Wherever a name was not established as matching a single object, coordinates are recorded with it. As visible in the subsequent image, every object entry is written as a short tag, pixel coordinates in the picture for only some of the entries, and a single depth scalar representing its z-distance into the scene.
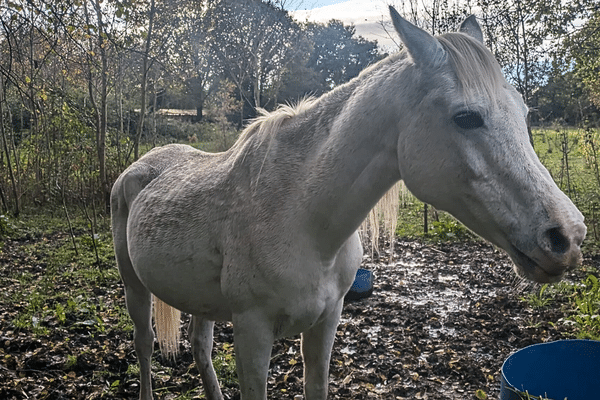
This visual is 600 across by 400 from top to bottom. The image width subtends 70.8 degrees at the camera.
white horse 1.23
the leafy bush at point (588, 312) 3.38
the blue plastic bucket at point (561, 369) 2.32
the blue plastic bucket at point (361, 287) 4.63
